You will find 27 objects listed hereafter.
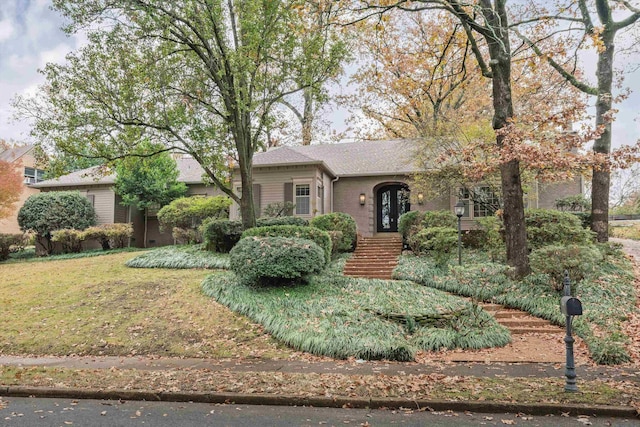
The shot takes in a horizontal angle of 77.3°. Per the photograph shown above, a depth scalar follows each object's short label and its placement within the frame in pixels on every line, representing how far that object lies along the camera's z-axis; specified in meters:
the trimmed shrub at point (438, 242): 12.12
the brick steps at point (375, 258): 12.25
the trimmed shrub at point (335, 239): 13.37
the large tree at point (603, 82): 11.56
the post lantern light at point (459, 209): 11.43
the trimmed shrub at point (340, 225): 14.07
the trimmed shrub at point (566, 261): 8.41
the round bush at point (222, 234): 13.91
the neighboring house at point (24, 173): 23.92
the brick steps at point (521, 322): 7.60
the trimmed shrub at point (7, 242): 16.47
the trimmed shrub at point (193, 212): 16.12
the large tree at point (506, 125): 9.73
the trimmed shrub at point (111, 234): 16.91
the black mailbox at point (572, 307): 4.61
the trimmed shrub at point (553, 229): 11.15
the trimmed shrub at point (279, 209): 15.53
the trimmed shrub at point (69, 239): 16.44
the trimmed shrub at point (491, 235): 12.27
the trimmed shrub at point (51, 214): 17.20
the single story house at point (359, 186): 15.76
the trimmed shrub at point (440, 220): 14.12
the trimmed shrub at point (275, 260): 9.25
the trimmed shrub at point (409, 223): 14.34
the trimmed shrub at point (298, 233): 11.59
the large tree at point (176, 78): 11.01
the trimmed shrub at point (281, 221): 13.53
